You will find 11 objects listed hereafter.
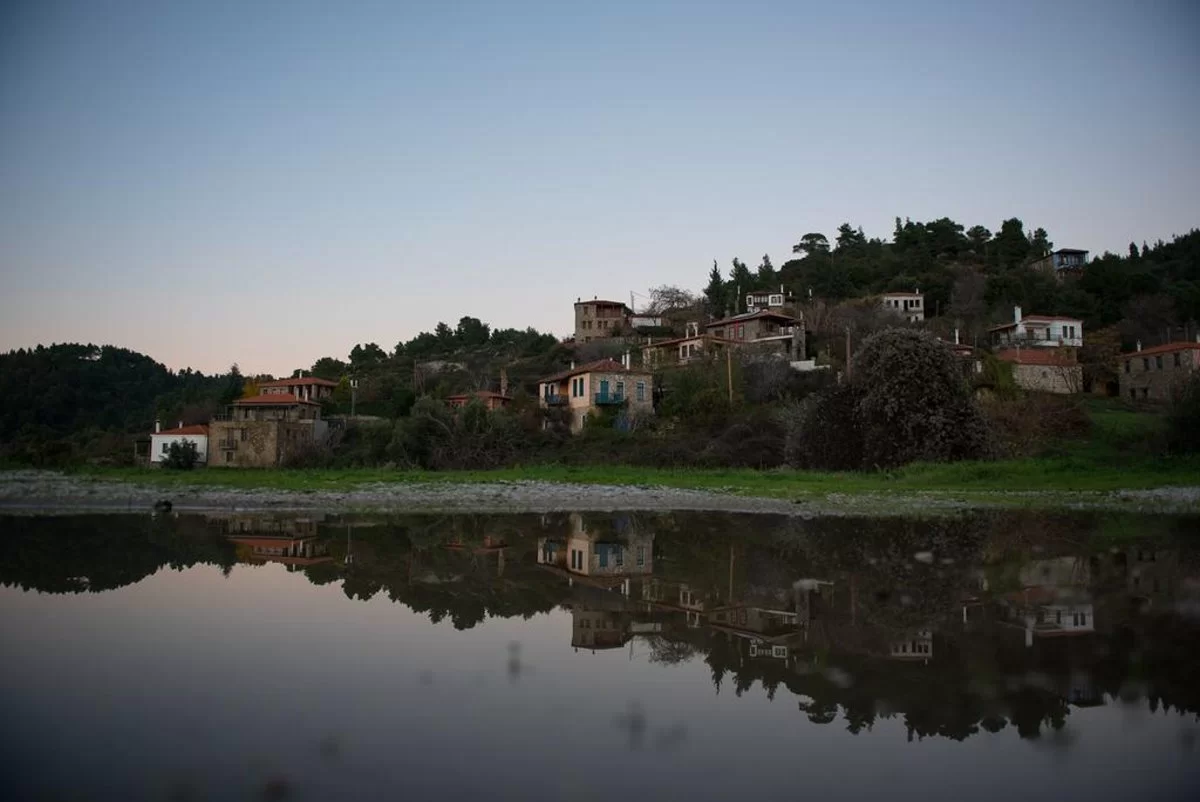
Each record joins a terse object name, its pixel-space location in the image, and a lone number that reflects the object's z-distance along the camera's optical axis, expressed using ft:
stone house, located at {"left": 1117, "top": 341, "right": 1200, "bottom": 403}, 191.83
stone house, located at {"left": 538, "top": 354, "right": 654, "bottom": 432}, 192.75
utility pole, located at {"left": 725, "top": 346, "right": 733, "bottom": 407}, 183.63
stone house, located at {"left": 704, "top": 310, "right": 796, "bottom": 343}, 230.27
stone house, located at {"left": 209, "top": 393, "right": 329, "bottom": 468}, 189.98
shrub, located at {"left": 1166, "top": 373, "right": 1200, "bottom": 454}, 117.60
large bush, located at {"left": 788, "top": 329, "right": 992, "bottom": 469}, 122.83
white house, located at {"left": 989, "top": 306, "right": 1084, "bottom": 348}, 222.48
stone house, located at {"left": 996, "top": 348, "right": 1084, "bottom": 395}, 201.36
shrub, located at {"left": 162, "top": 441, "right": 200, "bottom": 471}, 178.91
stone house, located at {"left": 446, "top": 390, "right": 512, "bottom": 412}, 213.66
